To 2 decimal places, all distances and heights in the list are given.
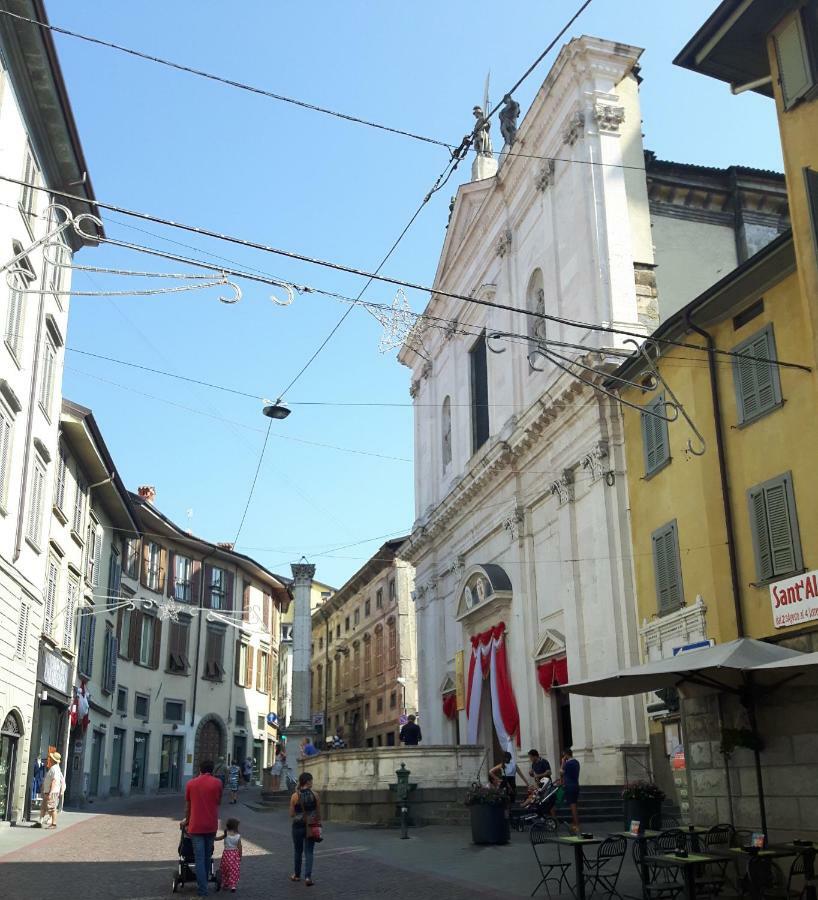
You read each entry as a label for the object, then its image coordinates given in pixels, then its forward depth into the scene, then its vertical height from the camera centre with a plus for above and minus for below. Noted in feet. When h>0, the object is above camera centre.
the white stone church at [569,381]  71.00 +31.67
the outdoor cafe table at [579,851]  35.27 -2.46
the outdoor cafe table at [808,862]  30.35 -2.52
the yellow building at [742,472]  38.83 +15.08
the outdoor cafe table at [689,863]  31.83 -2.55
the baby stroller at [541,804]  58.49 -1.45
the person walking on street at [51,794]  67.92 -0.70
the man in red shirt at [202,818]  36.60 -1.25
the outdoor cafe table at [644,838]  34.63 -2.03
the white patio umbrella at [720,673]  36.27 +3.67
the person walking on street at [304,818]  40.42 -1.46
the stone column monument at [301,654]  118.62 +14.55
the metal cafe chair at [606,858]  36.06 -2.78
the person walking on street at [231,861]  37.35 -2.79
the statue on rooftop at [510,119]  95.14 +58.30
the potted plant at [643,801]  51.98 -1.16
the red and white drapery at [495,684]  84.48 +7.88
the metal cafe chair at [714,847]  36.09 -2.56
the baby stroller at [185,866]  37.35 -2.95
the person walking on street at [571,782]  55.93 -0.23
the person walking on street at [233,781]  107.76 +0.00
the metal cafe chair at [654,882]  34.45 -3.52
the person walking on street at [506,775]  61.93 +0.20
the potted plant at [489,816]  53.11 -1.85
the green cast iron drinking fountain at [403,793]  60.13 -0.80
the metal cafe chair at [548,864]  37.35 -3.36
